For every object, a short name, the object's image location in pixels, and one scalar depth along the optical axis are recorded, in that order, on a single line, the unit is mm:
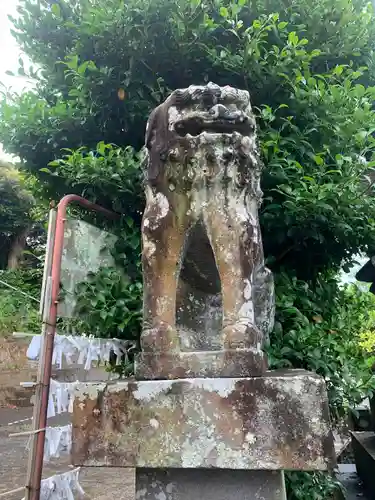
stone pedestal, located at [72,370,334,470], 1375
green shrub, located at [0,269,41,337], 8898
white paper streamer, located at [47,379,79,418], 2059
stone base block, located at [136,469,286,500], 1536
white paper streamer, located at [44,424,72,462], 2064
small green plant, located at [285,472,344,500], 2602
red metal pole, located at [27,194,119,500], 1891
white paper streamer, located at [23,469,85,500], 2037
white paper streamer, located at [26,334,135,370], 2076
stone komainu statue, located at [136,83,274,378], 1587
